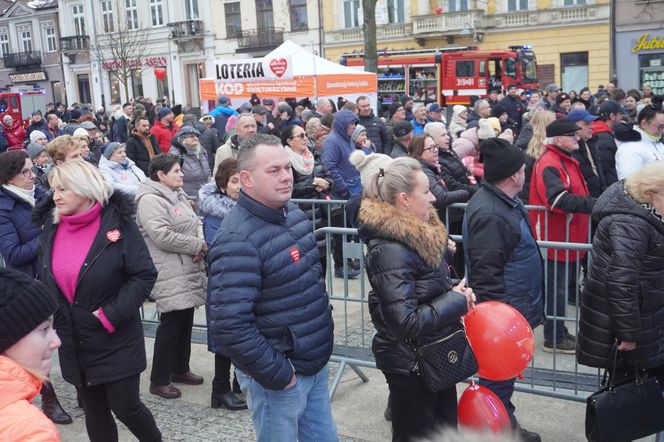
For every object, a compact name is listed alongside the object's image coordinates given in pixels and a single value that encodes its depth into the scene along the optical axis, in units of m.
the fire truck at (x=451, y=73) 25.14
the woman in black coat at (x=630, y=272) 3.86
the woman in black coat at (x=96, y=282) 3.92
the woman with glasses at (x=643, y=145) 7.05
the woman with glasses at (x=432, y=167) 6.44
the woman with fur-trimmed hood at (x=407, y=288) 3.42
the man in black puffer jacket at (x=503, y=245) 4.14
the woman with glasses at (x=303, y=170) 7.60
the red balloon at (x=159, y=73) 28.72
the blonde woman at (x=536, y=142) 6.99
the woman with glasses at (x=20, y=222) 5.03
